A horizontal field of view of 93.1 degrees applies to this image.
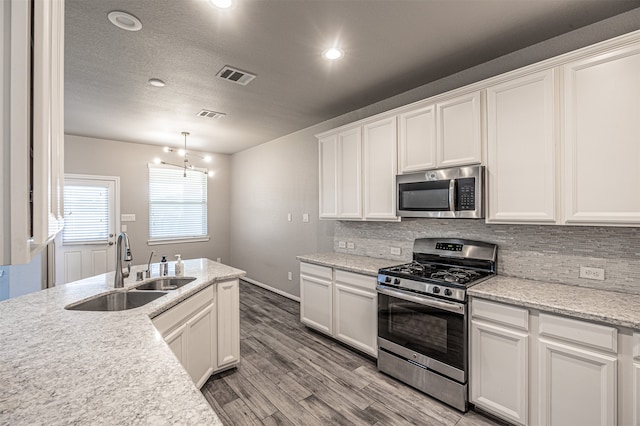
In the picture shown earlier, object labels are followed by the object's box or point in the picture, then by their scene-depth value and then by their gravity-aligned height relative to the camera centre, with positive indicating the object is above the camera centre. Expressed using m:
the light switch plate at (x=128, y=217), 5.41 -0.03
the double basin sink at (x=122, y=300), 1.93 -0.57
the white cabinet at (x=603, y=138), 1.77 +0.46
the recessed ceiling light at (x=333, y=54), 2.40 +1.31
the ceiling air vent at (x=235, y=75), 2.73 +1.31
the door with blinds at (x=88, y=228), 4.93 -0.21
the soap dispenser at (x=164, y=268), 2.57 -0.47
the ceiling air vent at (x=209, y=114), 3.85 +1.33
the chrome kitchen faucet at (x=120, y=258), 2.15 -0.31
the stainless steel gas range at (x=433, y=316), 2.19 -0.80
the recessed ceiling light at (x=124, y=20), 1.95 +1.30
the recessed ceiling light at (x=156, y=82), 2.94 +1.32
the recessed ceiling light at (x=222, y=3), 1.82 +1.29
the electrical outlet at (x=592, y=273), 2.07 -0.41
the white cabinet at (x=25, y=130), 0.38 +0.11
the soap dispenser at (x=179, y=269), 2.57 -0.46
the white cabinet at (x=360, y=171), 3.05 +0.48
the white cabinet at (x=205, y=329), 1.98 -0.87
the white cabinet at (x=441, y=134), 2.42 +0.69
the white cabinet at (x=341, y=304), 2.88 -0.95
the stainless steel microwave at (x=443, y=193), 2.38 +0.18
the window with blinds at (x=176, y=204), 5.80 +0.23
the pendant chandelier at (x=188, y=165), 5.63 +0.99
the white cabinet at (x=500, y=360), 1.94 -0.98
